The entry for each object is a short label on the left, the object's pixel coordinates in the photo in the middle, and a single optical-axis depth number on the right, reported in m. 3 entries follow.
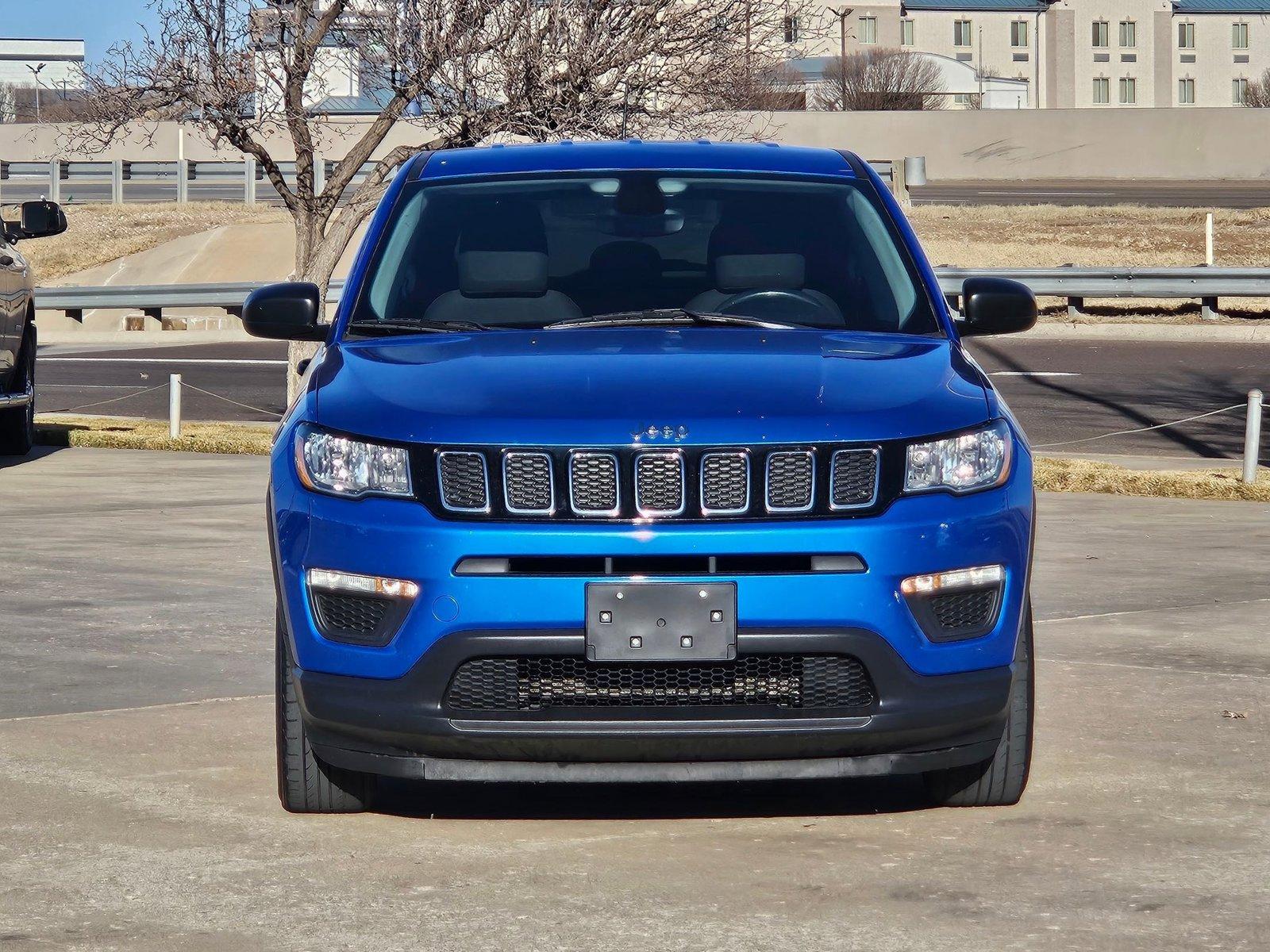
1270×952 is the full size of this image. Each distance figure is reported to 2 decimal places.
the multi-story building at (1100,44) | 107.00
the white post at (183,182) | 44.28
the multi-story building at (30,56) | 164.75
